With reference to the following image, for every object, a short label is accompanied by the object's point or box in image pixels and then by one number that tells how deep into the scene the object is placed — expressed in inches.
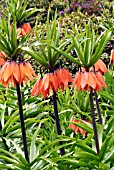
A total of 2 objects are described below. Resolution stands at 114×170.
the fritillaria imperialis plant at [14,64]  75.8
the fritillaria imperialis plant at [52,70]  78.3
